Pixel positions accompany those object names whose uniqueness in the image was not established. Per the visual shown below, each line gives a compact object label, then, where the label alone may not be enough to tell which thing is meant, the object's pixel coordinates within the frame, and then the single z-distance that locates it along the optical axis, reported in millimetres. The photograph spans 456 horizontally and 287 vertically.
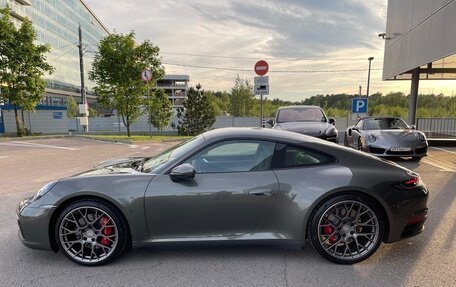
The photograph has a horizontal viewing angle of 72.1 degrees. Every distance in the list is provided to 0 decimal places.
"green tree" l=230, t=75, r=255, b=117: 37906
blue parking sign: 15641
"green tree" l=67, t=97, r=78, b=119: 53759
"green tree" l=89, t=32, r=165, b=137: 17906
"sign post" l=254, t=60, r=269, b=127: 10984
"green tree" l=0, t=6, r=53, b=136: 17703
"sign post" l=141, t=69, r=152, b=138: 16031
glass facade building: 56094
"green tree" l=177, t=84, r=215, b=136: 28906
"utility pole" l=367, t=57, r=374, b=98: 30289
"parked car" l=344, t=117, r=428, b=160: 8227
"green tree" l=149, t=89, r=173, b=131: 20719
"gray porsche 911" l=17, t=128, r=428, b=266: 3010
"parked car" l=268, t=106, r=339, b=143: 8277
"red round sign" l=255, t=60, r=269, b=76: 11102
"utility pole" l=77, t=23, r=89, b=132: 20477
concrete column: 15422
